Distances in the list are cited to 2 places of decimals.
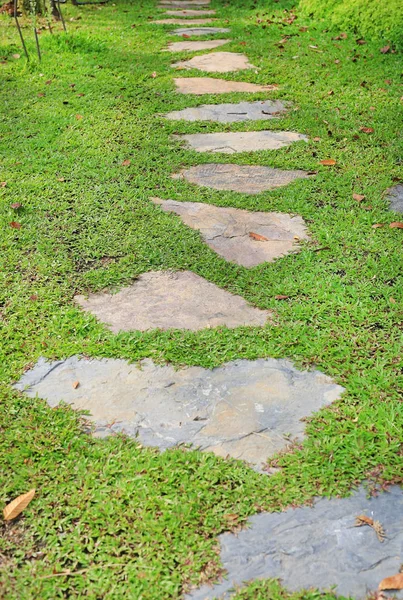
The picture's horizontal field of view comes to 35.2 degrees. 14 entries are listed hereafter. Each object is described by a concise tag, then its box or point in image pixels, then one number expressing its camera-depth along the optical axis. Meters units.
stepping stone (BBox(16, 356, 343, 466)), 2.24
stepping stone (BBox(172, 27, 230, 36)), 7.70
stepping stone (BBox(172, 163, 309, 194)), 4.00
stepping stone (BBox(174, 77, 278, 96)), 5.58
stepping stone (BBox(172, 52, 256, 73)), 6.21
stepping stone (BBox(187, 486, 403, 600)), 1.76
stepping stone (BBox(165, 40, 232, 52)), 6.95
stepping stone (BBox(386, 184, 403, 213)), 3.71
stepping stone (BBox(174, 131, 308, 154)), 4.51
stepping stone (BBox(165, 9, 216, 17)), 8.88
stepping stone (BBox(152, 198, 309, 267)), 3.32
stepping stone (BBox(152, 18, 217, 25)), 8.25
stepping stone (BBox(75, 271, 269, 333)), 2.80
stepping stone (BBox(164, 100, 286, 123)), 5.00
